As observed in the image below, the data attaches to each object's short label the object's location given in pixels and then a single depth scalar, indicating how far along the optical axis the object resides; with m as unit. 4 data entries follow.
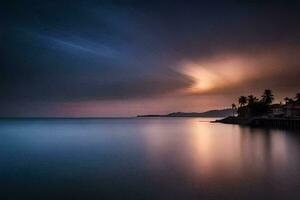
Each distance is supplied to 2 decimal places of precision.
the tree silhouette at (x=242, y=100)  105.49
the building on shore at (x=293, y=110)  67.69
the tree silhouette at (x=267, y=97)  84.91
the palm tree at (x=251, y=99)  91.65
